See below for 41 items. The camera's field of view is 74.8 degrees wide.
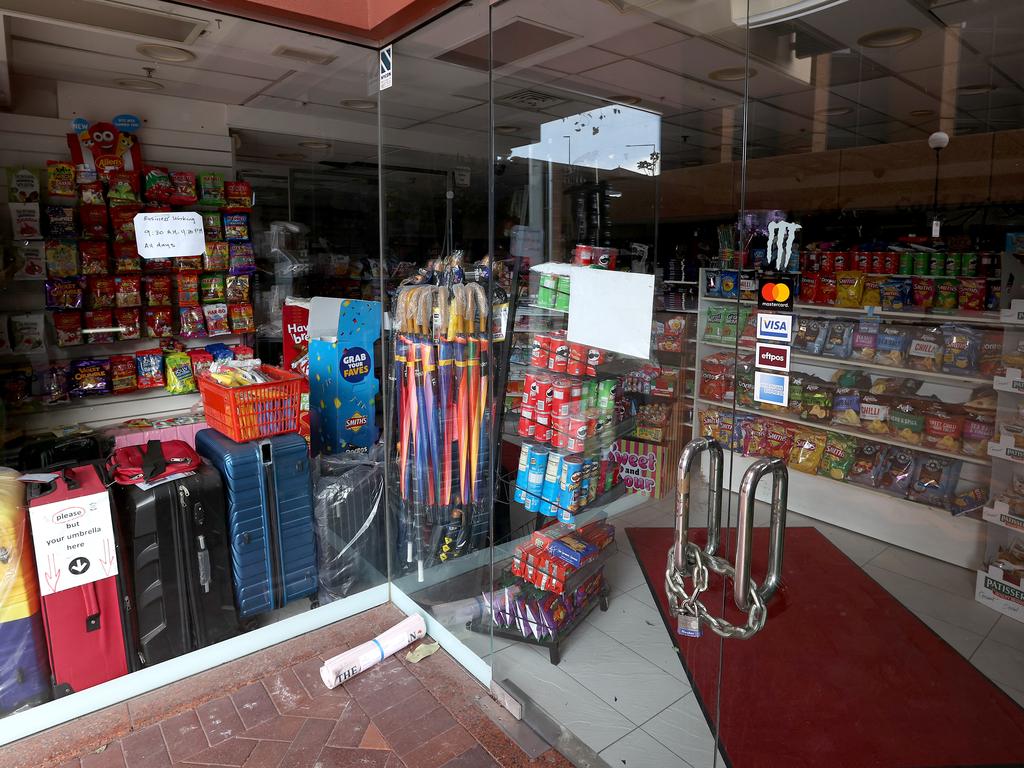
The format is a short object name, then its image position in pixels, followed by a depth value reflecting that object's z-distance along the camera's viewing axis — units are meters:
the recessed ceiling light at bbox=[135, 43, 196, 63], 3.18
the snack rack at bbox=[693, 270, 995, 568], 1.52
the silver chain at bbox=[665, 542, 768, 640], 1.85
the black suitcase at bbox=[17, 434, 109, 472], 3.15
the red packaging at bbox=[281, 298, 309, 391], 3.90
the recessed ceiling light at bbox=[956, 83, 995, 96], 1.35
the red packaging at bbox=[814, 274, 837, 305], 1.64
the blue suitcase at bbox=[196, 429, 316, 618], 3.00
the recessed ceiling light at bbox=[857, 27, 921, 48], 1.50
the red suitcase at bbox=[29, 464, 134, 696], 2.54
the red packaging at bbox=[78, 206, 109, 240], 3.29
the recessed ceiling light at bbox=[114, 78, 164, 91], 3.44
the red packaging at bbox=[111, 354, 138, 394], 3.50
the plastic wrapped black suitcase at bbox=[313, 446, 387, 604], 3.36
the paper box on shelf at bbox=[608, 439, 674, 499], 2.15
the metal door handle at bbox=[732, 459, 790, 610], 1.64
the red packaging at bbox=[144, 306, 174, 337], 3.53
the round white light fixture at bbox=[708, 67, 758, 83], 1.65
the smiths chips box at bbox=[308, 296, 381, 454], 3.58
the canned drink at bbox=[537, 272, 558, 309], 2.42
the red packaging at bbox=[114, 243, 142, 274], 3.34
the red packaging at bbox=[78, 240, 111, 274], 3.32
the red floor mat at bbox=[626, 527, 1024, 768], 1.53
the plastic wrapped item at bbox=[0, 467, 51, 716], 2.45
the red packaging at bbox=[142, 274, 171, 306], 3.45
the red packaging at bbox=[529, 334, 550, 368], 2.53
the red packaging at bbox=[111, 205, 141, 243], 3.32
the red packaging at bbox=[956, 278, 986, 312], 1.41
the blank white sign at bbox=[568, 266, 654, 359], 2.06
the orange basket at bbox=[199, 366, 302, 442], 3.02
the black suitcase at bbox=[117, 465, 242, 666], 2.71
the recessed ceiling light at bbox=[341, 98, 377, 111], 3.41
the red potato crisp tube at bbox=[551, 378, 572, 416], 2.43
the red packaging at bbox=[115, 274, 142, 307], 3.40
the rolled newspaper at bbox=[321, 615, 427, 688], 2.80
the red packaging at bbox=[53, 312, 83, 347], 3.33
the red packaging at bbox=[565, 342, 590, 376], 2.32
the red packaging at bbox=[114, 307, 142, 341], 3.45
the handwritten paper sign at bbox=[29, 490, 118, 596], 2.48
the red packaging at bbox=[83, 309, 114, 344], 3.39
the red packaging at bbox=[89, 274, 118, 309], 3.36
